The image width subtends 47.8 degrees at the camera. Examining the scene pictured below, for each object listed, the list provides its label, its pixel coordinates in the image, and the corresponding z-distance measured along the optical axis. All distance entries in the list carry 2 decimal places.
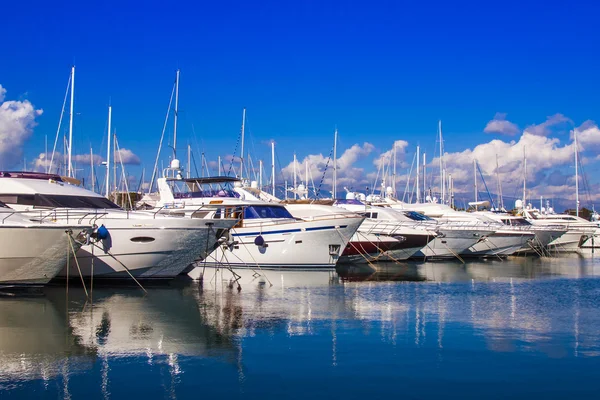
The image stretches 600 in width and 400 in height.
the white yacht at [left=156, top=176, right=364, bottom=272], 28.55
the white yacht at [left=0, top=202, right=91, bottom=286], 17.91
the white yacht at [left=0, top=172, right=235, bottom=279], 21.02
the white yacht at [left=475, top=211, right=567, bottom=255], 46.06
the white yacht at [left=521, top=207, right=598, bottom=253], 54.28
